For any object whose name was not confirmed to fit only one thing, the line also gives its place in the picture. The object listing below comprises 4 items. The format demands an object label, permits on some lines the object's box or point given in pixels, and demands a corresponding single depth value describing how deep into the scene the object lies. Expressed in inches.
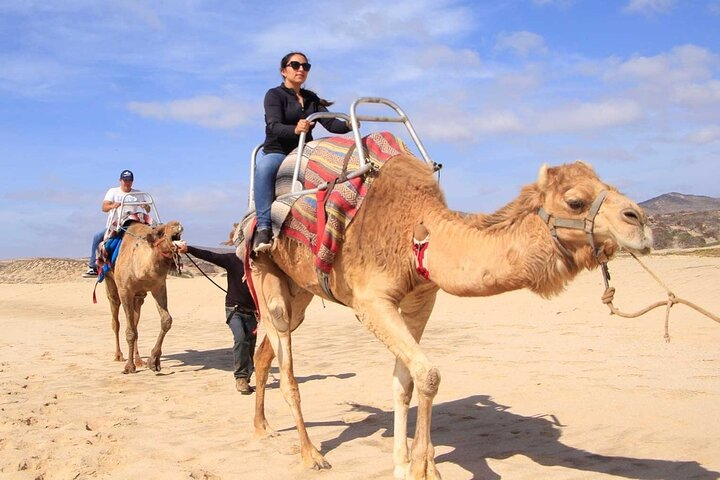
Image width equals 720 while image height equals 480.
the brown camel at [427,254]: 154.6
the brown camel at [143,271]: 422.0
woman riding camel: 234.8
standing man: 342.6
